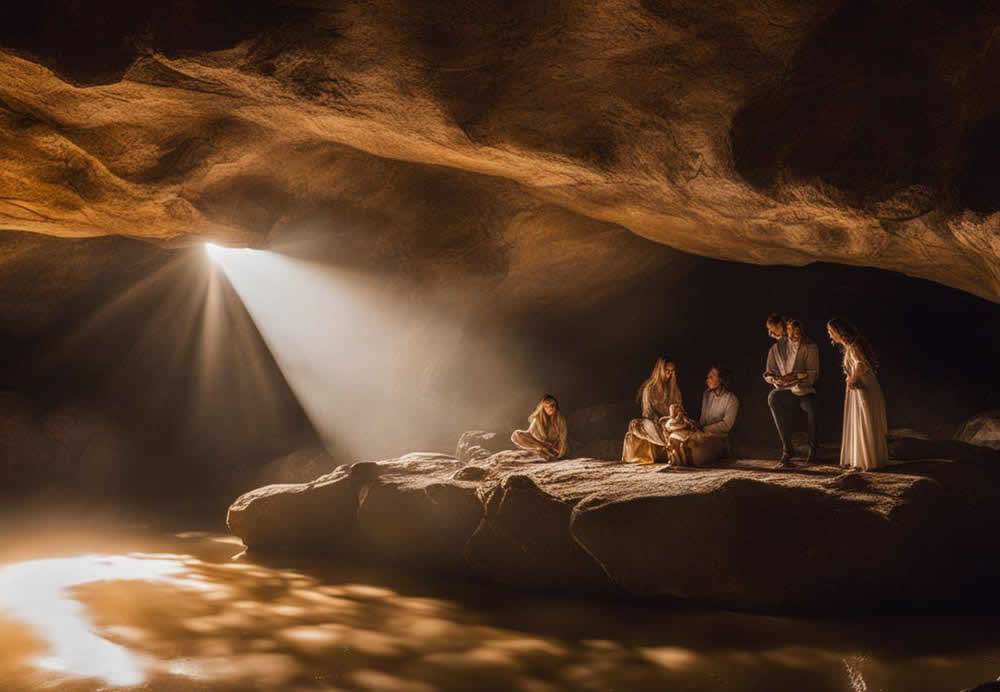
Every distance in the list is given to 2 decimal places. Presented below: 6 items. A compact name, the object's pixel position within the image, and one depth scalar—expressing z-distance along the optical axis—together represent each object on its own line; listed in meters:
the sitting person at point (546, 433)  9.25
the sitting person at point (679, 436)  7.70
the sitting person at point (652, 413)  8.41
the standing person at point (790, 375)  7.38
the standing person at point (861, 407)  6.74
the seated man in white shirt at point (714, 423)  7.69
